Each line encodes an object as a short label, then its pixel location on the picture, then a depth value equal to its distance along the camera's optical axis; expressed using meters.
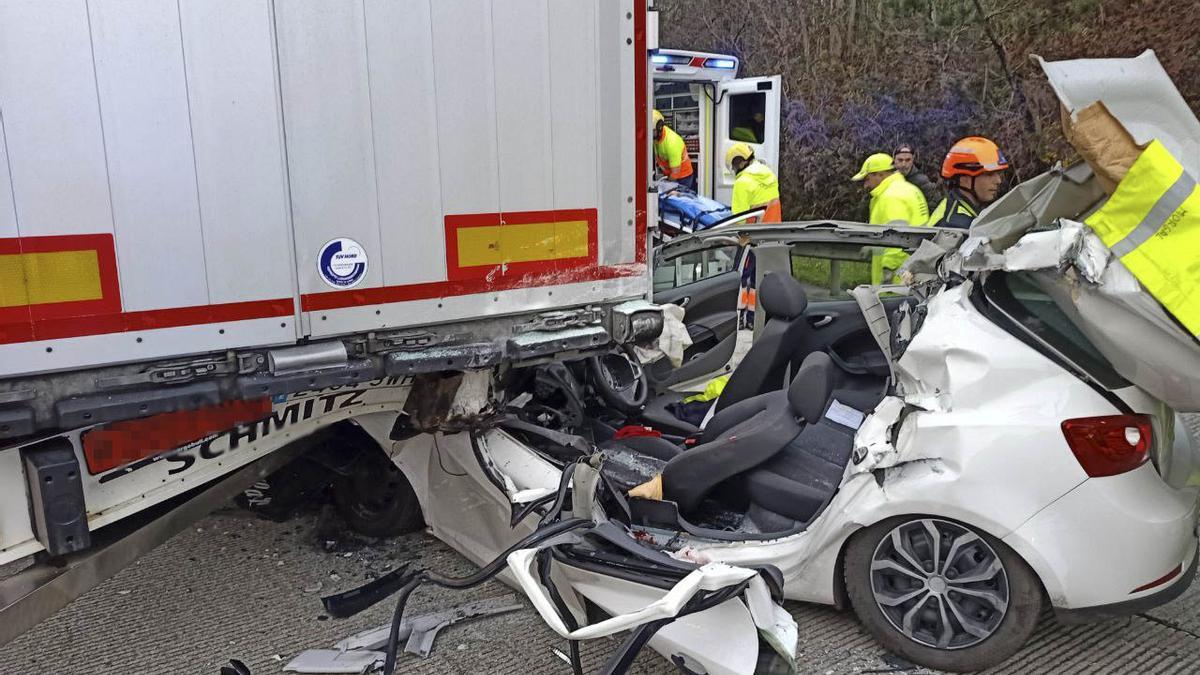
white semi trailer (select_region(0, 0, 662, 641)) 2.34
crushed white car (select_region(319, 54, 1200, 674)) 2.74
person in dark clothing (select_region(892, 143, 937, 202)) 8.04
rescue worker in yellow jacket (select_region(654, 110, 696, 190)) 10.41
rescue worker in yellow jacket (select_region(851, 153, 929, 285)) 6.84
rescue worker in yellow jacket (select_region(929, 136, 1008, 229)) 5.93
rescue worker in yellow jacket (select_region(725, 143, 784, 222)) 9.54
